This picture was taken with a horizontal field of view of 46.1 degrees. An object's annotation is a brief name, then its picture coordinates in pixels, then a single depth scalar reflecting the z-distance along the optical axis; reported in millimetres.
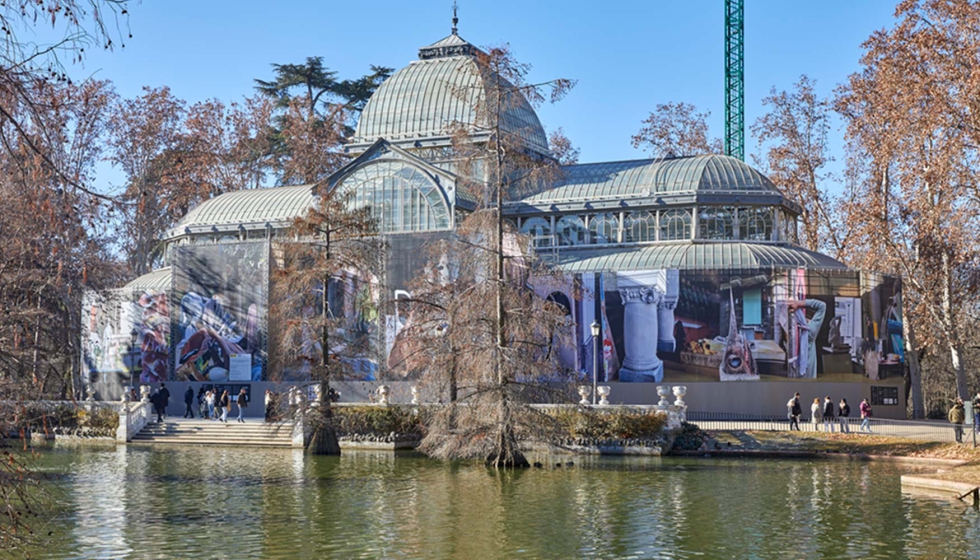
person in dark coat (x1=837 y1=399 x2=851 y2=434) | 41750
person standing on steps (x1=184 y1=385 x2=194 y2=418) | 51875
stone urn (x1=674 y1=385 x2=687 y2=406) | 40609
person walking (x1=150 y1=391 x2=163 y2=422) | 48738
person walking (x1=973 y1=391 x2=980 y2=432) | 39094
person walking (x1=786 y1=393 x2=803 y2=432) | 42938
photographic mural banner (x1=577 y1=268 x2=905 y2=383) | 48469
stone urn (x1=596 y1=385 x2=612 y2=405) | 41409
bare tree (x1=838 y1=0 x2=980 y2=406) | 36344
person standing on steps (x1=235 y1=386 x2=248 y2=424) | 47312
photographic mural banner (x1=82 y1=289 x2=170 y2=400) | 56875
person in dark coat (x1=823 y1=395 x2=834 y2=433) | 43781
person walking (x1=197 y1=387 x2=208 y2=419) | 50969
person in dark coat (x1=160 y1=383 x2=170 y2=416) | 49281
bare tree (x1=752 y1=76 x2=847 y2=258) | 59812
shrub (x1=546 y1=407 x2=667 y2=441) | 39500
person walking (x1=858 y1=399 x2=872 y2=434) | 41938
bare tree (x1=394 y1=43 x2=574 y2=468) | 32344
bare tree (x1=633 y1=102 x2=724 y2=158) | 71375
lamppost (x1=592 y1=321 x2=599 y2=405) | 41688
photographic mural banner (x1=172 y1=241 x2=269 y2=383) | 54250
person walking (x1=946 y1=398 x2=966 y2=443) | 41469
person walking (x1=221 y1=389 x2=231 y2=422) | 47344
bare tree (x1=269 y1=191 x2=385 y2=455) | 39281
